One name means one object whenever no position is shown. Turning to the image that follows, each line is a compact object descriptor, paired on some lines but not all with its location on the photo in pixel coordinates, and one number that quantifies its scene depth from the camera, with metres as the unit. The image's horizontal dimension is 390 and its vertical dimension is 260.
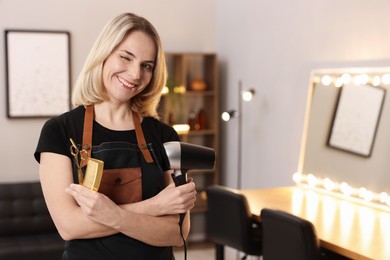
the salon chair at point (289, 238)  2.80
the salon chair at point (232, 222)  3.46
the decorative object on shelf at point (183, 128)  5.33
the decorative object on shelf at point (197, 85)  5.53
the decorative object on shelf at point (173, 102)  5.38
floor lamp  4.95
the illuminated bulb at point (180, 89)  5.44
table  2.64
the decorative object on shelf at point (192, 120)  5.57
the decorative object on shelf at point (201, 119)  5.61
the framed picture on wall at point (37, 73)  4.99
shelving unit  5.45
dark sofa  4.59
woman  1.55
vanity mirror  3.46
